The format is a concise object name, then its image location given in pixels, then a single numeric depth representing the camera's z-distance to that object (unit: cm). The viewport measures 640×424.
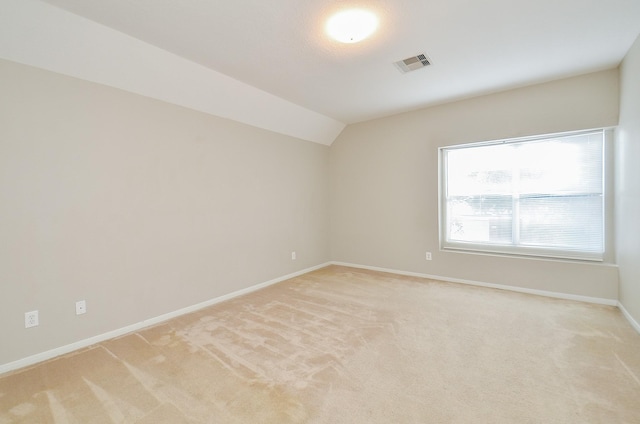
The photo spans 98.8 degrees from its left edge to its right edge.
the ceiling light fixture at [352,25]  211
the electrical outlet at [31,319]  217
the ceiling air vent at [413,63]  280
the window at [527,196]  338
